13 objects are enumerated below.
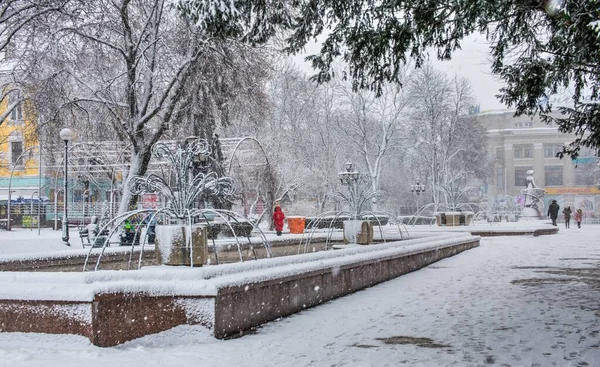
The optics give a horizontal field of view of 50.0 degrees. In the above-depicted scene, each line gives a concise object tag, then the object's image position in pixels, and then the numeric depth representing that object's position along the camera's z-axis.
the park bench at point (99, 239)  17.77
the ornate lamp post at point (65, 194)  20.95
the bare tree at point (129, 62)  17.97
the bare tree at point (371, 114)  44.22
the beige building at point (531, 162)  74.62
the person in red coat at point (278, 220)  27.11
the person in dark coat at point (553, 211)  39.31
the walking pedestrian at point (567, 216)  43.35
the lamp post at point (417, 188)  43.28
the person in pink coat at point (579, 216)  43.23
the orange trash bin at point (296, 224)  30.05
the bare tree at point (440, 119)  48.81
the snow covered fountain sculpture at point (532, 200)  48.44
